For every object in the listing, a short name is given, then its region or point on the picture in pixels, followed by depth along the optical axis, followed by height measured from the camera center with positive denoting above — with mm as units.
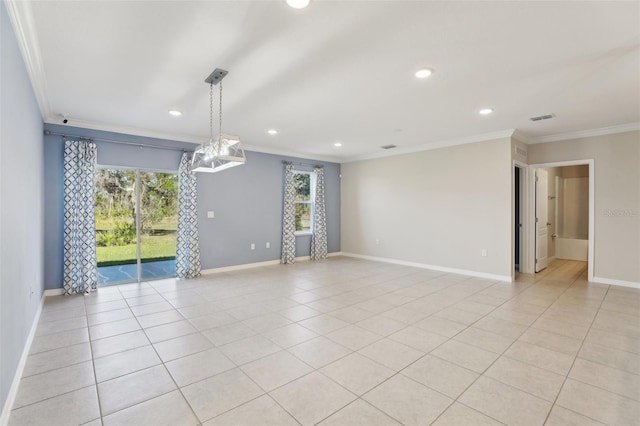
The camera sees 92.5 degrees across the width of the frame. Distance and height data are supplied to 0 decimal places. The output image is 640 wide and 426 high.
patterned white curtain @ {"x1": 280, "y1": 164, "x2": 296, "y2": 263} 7152 -196
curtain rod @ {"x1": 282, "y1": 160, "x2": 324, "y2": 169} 7202 +1177
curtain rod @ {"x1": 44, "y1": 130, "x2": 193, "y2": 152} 4549 +1158
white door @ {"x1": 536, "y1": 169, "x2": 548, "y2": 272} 6160 -174
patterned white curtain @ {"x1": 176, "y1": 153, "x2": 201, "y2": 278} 5660 -200
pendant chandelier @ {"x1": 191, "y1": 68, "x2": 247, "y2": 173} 3200 +703
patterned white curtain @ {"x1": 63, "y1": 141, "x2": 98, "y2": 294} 4594 -117
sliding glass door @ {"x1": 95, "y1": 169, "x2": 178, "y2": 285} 5258 -91
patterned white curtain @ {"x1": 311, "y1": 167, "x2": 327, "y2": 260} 7785 -330
